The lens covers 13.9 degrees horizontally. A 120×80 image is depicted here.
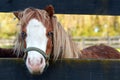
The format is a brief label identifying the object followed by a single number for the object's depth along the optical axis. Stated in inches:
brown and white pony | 137.0
